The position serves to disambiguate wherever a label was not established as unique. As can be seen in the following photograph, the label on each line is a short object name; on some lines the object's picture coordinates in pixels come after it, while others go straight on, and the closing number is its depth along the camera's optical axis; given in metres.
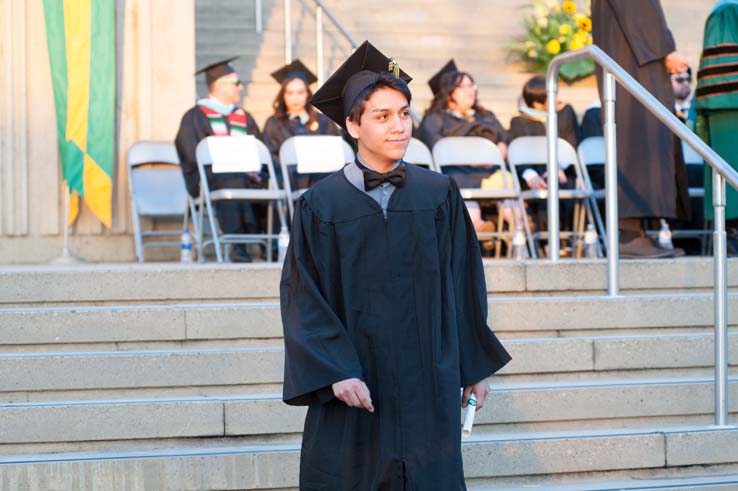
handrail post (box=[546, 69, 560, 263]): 9.63
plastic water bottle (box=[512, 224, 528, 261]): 11.49
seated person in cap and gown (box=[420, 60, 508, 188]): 13.47
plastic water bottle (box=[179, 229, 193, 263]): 12.25
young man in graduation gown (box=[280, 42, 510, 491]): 5.03
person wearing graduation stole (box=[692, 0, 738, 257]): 11.49
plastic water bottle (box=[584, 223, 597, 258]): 11.23
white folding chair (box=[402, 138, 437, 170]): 12.50
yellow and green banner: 12.70
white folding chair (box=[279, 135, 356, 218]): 12.18
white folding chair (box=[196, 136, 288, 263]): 11.84
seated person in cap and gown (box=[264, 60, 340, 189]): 13.42
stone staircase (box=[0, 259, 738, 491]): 7.46
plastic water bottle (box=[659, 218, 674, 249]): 11.21
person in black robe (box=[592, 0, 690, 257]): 10.90
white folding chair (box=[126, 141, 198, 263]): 12.94
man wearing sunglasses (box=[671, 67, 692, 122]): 14.42
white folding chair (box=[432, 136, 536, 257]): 12.72
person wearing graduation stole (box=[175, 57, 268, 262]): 12.72
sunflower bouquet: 18.34
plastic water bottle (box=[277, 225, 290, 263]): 10.87
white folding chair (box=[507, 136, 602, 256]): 12.62
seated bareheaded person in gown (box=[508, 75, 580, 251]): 13.56
